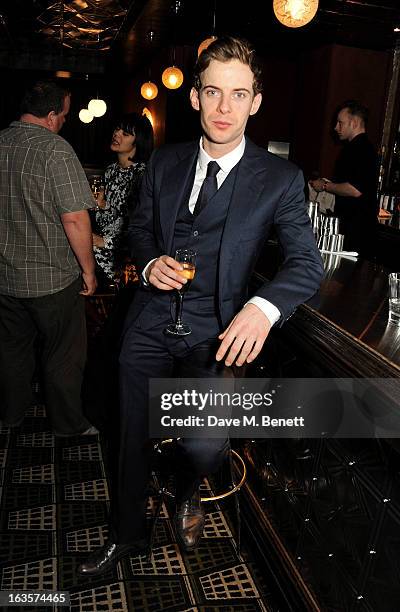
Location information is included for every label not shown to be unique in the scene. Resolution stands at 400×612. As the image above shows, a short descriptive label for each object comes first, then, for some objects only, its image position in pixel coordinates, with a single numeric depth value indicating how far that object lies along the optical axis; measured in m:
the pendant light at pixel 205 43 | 5.21
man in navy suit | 1.76
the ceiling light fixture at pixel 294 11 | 4.21
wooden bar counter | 1.46
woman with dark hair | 3.62
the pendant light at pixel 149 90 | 9.76
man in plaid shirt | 2.63
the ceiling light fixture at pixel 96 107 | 12.32
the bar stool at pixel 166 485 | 2.10
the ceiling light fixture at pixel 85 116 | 14.53
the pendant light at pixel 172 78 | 7.92
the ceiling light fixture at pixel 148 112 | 11.64
